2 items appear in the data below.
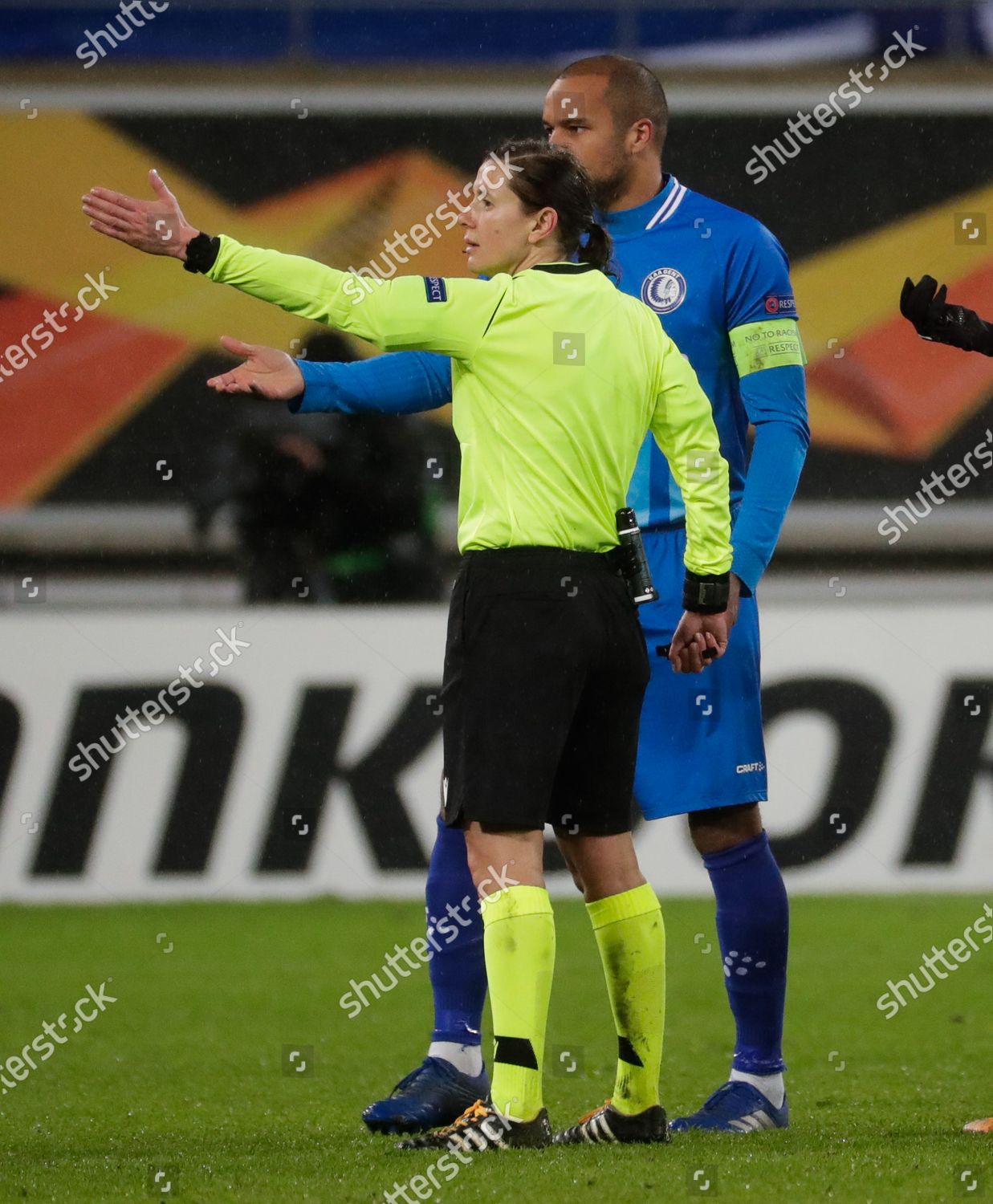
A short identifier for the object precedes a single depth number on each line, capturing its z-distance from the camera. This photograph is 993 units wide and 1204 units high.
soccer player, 7.20
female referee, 6.05
